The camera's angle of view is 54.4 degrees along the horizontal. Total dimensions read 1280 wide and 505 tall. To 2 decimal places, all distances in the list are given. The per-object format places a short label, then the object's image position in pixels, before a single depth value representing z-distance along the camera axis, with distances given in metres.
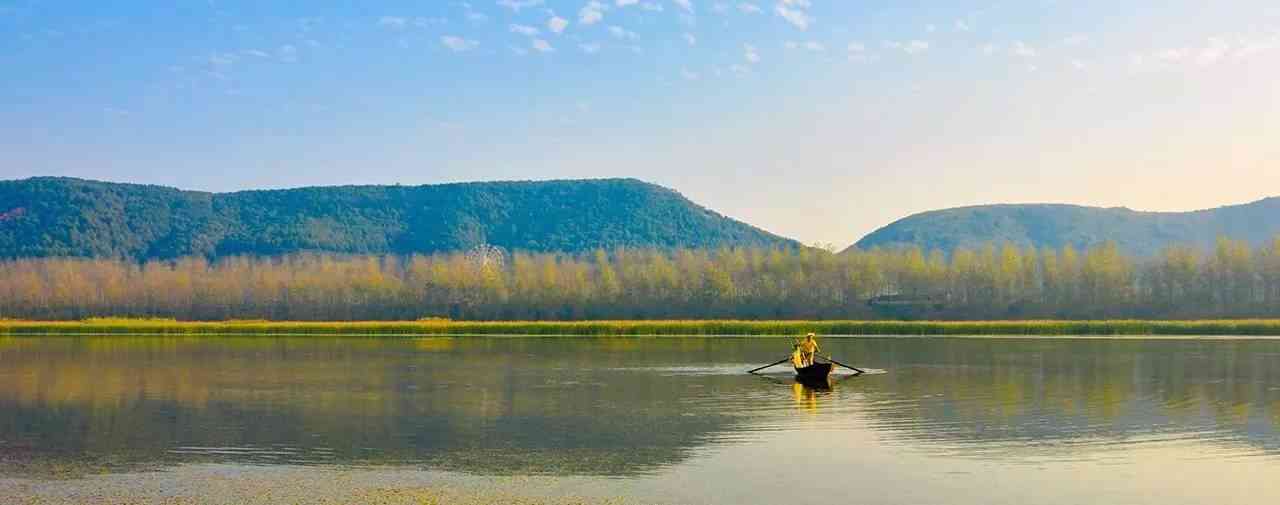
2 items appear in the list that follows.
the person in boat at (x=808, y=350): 43.94
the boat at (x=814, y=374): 41.12
